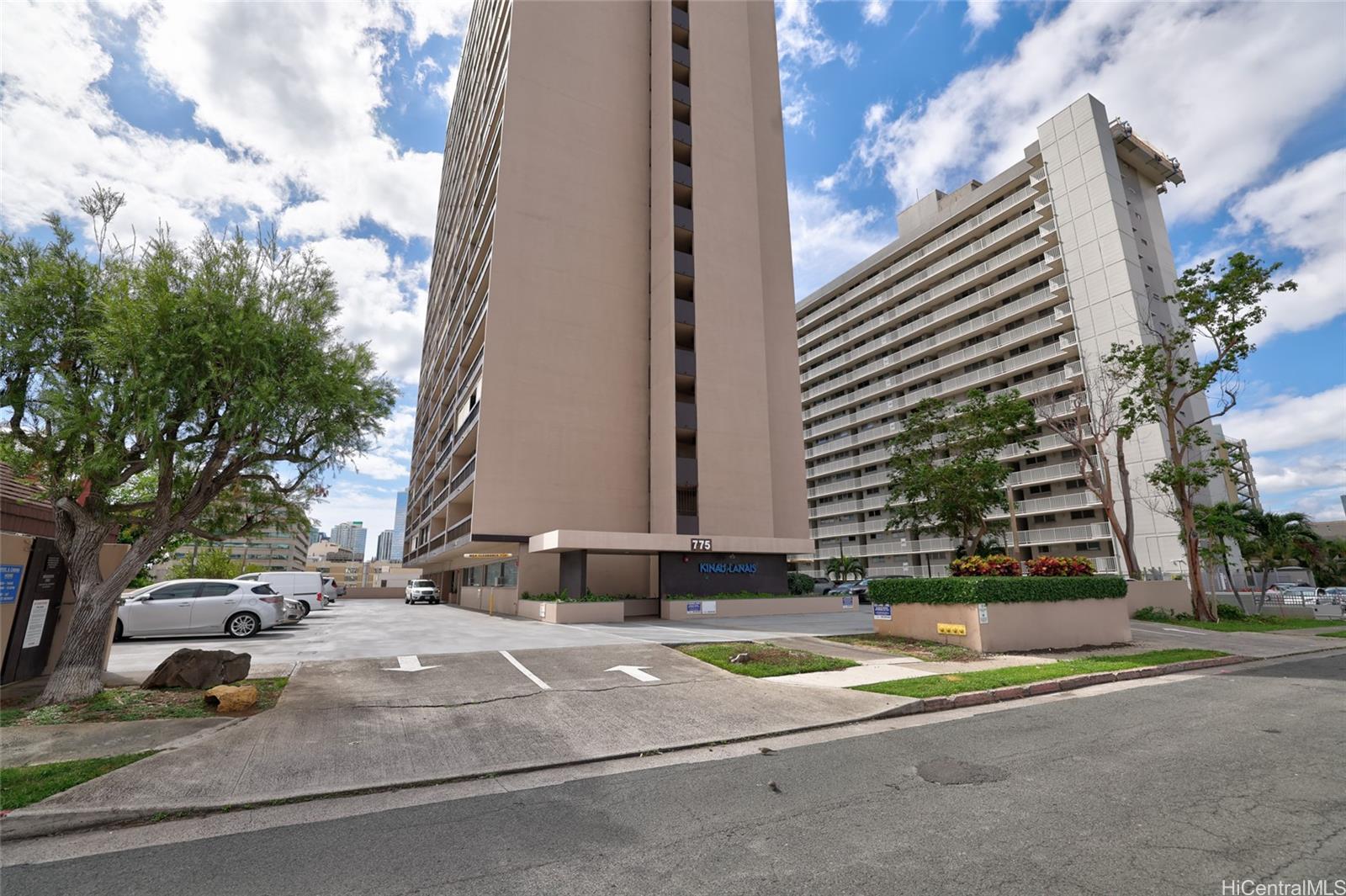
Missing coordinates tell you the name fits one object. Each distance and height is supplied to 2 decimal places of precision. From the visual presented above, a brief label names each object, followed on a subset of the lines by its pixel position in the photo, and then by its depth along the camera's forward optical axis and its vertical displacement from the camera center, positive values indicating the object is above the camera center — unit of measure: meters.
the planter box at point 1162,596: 27.84 -0.82
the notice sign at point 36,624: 9.74 -0.54
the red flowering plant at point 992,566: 16.08 +0.36
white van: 28.73 +0.12
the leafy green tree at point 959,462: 35.44 +7.49
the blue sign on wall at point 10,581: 8.91 +0.15
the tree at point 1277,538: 32.16 +2.03
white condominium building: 44.97 +22.86
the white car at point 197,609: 16.78 -0.58
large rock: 9.85 -1.34
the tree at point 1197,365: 25.30 +9.66
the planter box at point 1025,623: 14.78 -1.16
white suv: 48.27 -0.46
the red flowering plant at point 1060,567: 16.75 +0.33
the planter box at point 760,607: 27.19 -1.14
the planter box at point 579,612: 24.80 -1.14
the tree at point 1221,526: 27.83 +2.51
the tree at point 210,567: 44.75 +1.68
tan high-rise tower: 31.17 +15.12
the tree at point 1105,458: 28.70 +5.87
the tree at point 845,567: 64.19 +1.52
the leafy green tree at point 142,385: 9.20 +3.31
